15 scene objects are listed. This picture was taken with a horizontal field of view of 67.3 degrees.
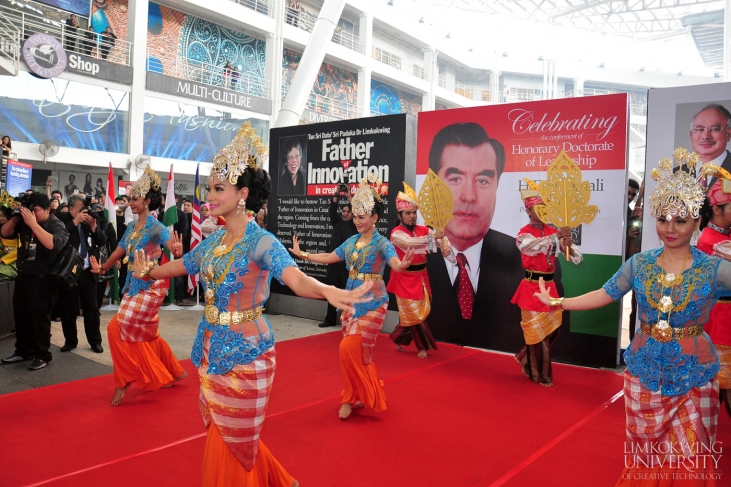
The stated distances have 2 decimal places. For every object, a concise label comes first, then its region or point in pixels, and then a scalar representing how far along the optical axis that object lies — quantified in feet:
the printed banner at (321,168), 23.30
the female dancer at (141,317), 13.23
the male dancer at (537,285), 15.79
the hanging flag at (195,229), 21.74
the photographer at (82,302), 18.28
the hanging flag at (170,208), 18.62
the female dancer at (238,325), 7.37
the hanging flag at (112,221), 20.31
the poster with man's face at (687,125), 16.96
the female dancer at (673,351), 7.63
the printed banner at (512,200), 18.02
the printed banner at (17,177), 21.70
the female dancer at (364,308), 12.69
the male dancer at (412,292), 18.43
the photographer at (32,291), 16.33
